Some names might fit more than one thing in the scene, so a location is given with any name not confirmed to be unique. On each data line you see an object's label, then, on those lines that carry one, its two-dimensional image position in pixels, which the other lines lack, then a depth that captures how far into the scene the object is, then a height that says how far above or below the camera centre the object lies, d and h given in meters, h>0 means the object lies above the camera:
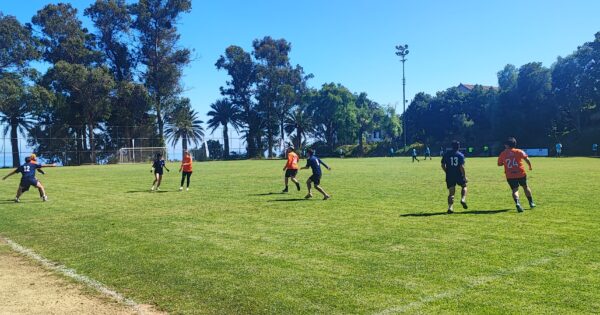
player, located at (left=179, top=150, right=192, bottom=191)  20.08 -0.43
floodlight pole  78.81 +15.72
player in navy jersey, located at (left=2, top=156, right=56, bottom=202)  16.61 -0.57
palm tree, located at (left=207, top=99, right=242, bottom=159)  85.25 +7.08
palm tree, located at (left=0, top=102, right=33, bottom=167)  58.22 +5.07
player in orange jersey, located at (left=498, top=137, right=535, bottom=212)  12.05 -0.56
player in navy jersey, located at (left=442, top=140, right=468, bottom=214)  11.95 -0.60
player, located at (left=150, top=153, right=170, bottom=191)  20.11 -0.44
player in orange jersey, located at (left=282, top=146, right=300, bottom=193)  17.84 -0.51
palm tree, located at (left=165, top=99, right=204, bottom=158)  71.81 +4.83
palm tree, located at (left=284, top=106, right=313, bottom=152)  88.73 +5.51
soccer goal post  65.88 +0.47
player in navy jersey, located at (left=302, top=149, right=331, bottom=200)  15.48 -0.58
